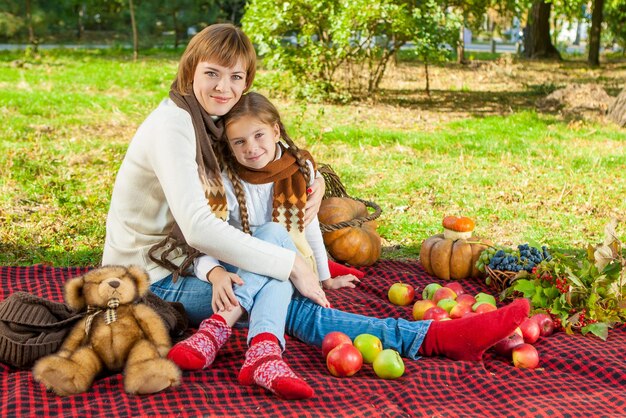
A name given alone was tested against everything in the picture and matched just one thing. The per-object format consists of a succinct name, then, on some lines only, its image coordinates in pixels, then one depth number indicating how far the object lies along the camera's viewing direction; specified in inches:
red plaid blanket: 121.6
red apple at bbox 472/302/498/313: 159.2
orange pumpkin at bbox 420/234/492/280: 197.5
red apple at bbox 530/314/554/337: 160.4
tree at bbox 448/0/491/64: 506.5
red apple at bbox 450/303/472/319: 161.6
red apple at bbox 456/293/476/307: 166.6
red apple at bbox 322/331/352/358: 144.9
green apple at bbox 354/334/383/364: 143.7
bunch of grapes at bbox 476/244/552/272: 182.4
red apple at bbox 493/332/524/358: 148.7
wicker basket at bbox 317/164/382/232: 215.1
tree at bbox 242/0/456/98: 433.4
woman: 141.1
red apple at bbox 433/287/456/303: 171.9
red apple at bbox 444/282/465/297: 181.5
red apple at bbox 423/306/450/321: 156.9
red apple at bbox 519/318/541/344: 154.6
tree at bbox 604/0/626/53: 888.3
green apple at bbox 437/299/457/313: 165.4
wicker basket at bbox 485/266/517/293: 183.2
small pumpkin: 201.0
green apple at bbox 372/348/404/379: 138.4
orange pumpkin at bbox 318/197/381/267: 207.3
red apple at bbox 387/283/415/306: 179.9
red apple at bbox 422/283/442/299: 180.9
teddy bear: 123.1
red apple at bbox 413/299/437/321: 166.1
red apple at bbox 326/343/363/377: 138.1
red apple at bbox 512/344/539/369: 144.6
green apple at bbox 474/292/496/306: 172.9
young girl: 131.6
